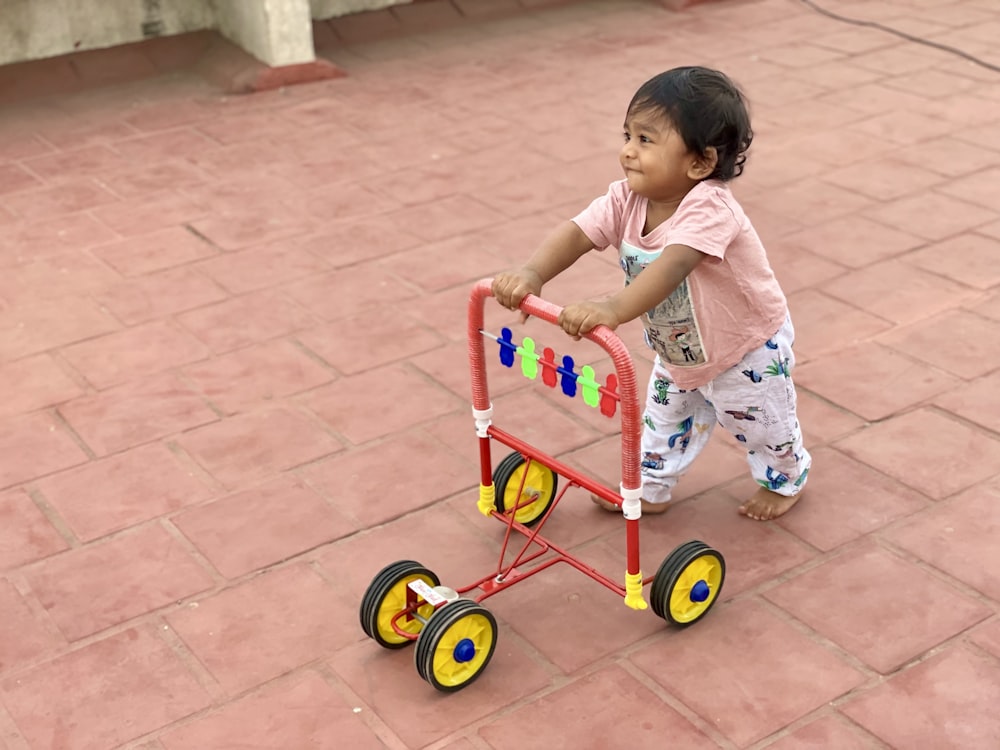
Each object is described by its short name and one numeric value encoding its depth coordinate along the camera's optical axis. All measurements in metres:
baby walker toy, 2.75
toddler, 2.80
